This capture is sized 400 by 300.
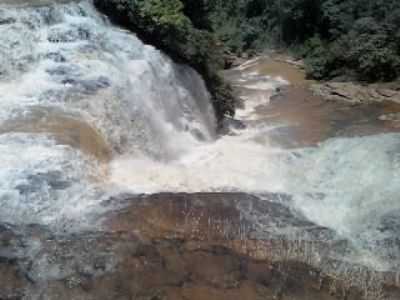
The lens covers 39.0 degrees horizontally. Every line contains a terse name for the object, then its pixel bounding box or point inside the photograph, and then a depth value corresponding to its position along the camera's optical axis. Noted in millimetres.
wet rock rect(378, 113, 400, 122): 12552
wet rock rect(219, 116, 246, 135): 12746
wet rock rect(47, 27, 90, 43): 10547
